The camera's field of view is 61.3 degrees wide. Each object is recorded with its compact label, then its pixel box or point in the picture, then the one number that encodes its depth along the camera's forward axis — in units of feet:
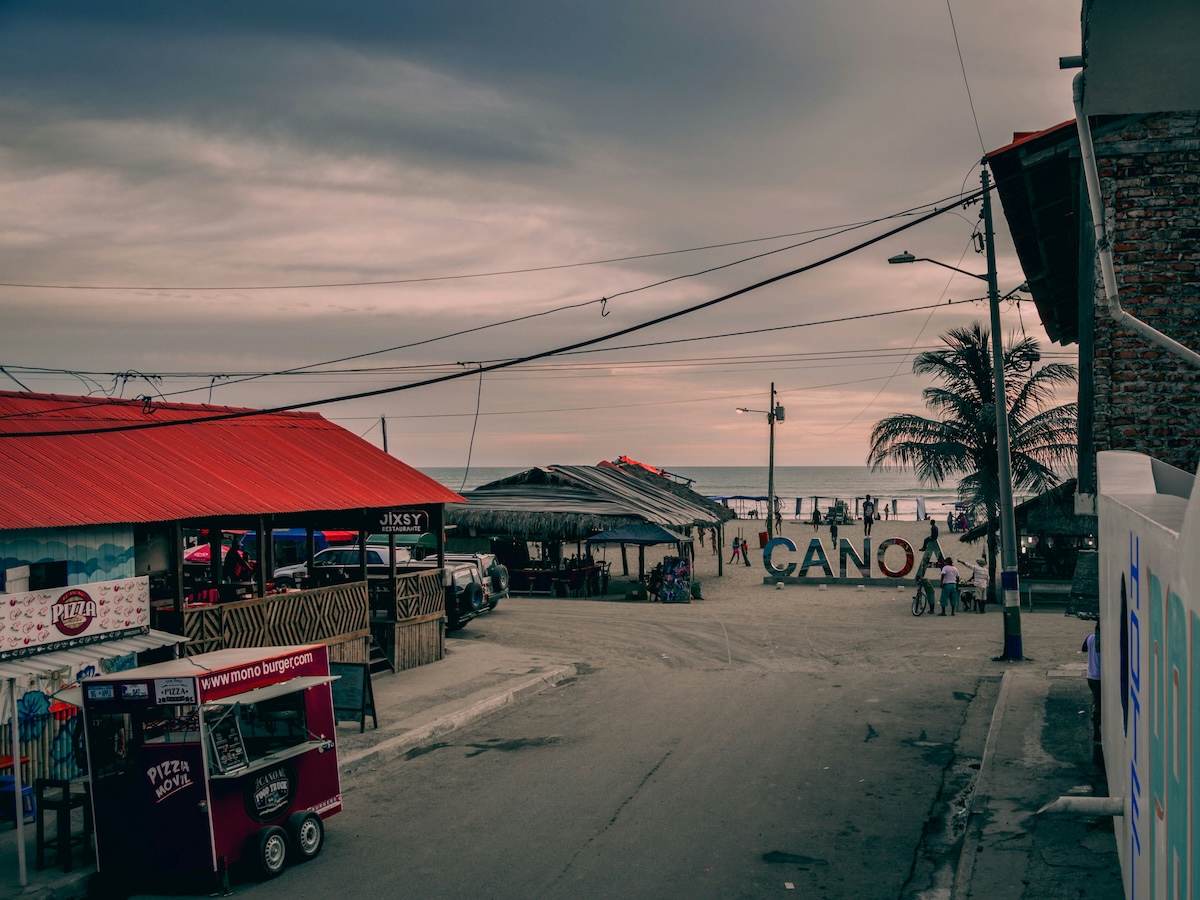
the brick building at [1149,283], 38.73
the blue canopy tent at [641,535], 109.91
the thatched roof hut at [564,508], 114.93
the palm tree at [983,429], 100.73
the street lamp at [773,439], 157.58
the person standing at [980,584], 95.71
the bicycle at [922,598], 92.84
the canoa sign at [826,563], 114.62
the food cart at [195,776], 30.53
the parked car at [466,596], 85.20
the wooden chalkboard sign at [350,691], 49.57
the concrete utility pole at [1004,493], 68.80
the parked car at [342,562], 87.92
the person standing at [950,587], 93.15
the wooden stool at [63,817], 32.32
